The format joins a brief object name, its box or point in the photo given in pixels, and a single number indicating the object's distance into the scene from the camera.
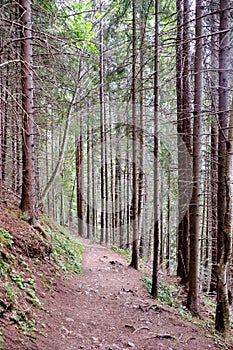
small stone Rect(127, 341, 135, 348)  4.24
